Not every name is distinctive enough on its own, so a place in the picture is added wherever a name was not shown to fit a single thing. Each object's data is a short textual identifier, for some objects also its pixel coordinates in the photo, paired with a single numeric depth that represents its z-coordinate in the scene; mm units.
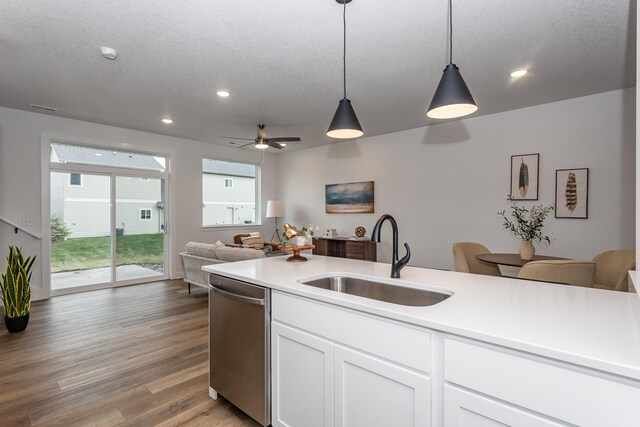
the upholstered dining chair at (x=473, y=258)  3678
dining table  3205
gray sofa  4133
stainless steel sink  1638
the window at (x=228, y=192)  6754
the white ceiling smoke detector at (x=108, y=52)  2758
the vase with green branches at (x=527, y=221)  4116
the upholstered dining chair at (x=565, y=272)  2432
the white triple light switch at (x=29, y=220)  4539
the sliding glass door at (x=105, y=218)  4914
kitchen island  874
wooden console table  5879
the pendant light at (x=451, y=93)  1695
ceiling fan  4656
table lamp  7379
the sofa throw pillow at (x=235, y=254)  4031
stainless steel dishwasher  1801
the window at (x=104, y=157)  4934
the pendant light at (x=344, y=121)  2236
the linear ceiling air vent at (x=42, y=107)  4250
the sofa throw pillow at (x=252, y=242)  6008
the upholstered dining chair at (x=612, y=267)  2806
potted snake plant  3350
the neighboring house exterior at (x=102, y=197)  4934
